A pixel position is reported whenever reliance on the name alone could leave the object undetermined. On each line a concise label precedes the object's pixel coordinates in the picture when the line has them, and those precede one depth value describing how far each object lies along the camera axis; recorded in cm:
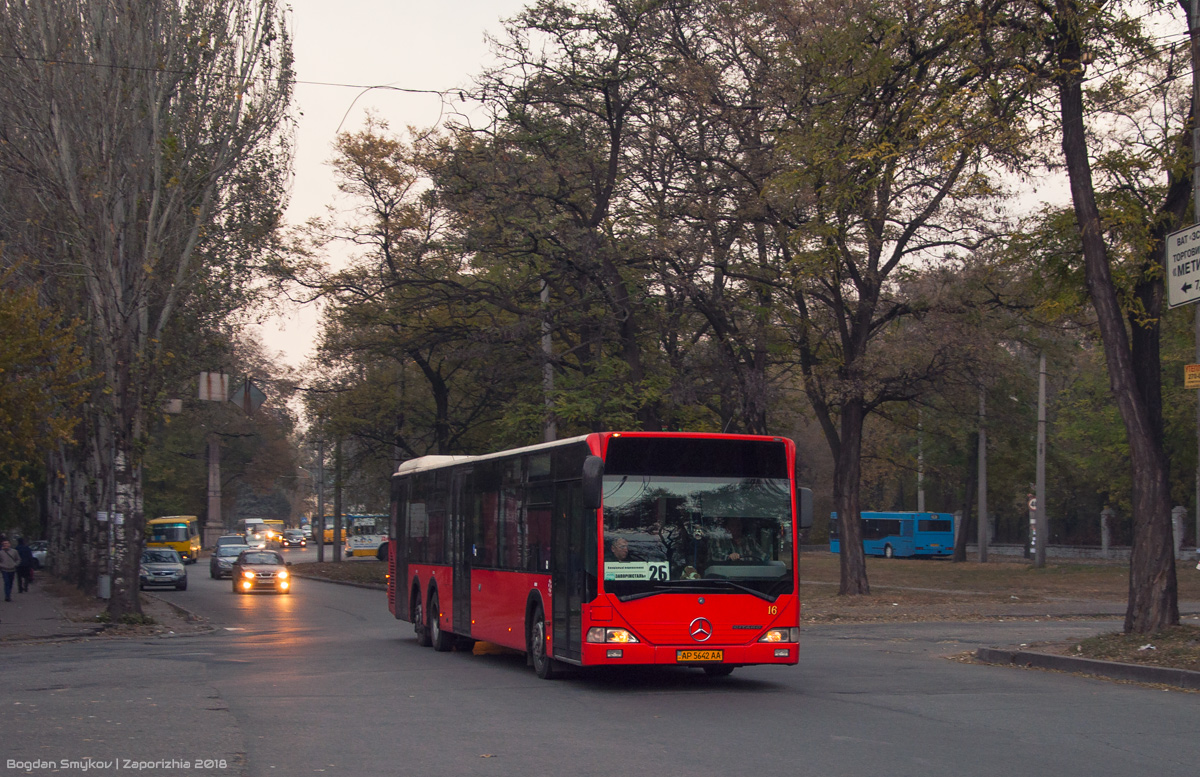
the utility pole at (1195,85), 1619
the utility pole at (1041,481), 5044
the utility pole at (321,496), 6681
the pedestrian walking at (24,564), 4150
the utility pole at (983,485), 5769
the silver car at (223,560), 6238
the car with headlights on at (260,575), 4488
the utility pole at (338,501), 5756
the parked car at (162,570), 4644
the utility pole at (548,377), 3069
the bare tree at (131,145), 2533
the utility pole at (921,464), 4820
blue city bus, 8081
